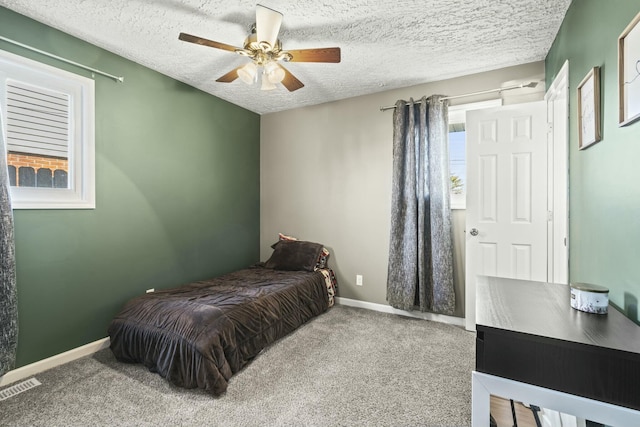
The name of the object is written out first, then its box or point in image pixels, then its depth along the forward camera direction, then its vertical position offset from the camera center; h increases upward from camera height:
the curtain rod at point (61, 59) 2.00 +1.13
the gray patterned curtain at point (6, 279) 1.85 -0.42
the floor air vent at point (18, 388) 1.86 -1.14
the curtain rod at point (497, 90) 2.70 +1.17
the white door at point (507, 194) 2.46 +0.18
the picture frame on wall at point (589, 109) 1.37 +0.52
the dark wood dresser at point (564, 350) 0.82 -0.40
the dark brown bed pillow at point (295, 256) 3.49 -0.51
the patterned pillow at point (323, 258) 3.61 -0.55
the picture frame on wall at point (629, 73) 1.02 +0.51
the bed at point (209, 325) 1.92 -0.83
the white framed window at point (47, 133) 2.05 +0.58
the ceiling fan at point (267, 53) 1.84 +1.09
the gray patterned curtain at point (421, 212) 2.95 +0.02
